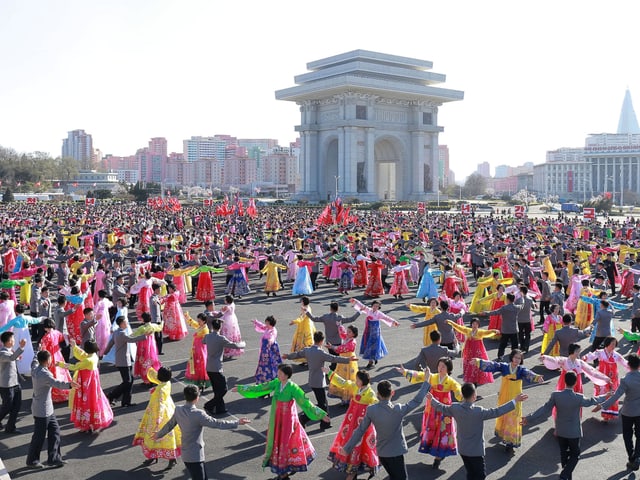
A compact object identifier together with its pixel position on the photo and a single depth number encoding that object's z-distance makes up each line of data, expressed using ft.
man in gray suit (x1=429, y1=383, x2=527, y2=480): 21.77
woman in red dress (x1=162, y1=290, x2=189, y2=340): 47.07
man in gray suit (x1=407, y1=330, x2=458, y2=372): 29.81
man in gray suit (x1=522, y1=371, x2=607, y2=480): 23.82
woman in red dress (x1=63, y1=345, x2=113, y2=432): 28.63
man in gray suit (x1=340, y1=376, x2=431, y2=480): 21.68
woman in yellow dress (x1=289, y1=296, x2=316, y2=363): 39.86
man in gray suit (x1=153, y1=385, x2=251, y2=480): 21.81
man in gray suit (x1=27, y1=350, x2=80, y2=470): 25.72
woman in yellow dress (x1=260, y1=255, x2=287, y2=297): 68.03
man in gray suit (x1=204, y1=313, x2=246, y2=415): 31.22
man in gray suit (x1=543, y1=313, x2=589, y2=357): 34.55
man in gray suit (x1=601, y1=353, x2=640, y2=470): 25.55
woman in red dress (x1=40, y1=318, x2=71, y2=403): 31.37
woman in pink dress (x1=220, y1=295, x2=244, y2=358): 42.32
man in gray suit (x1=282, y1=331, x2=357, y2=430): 28.60
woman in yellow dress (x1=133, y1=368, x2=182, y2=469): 25.52
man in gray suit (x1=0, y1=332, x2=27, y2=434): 28.38
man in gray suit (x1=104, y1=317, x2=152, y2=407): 32.14
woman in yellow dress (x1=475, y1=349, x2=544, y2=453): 26.55
